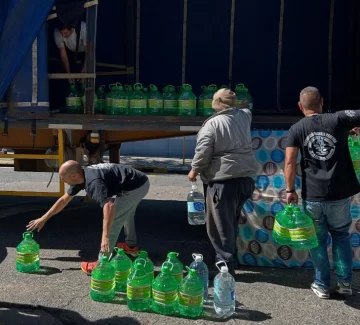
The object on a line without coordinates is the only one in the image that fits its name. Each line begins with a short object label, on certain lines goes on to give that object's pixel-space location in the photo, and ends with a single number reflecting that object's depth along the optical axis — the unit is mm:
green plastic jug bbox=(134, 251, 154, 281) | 4604
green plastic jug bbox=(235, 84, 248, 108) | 6869
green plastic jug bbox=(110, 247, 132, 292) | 4848
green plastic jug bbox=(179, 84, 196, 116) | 6543
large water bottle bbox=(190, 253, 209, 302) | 4617
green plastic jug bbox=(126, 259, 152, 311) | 4449
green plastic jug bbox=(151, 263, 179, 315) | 4363
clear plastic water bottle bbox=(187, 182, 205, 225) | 5551
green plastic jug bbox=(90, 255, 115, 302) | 4625
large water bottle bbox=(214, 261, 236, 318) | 4391
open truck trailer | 8580
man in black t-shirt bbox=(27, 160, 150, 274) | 4867
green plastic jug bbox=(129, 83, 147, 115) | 6613
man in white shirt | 7105
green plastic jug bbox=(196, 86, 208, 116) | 6676
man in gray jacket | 4984
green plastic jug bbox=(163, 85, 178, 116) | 6625
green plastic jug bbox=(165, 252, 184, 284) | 4543
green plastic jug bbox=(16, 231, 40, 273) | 5414
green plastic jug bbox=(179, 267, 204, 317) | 4316
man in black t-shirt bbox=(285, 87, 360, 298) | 4574
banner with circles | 5570
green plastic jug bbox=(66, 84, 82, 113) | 6785
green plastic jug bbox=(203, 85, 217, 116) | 6571
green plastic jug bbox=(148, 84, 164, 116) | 6633
